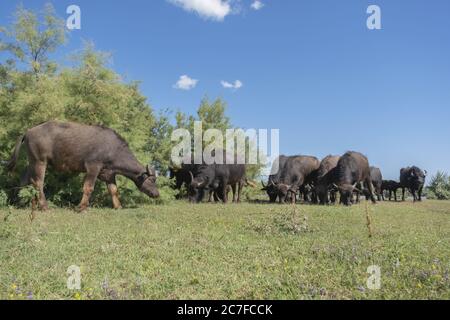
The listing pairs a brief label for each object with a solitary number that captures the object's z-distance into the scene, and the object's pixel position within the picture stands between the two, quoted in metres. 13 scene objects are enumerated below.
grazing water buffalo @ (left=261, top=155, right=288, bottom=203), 22.71
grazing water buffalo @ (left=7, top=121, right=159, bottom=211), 14.04
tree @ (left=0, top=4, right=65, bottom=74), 17.39
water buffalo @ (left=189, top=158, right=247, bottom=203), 21.41
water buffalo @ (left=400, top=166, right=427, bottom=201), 30.45
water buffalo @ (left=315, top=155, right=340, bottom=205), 21.77
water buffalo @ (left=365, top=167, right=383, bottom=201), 30.84
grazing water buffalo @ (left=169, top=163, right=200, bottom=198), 23.05
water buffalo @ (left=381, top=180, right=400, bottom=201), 34.57
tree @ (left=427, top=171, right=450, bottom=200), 38.30
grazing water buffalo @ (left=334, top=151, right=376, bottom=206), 19.98
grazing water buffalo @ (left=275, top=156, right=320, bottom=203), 21.81
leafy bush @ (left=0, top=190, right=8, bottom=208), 13.66
